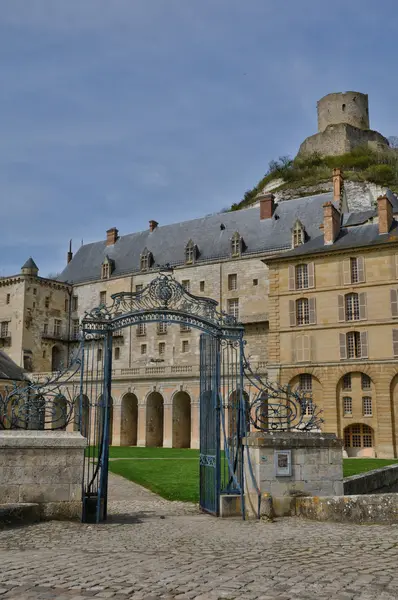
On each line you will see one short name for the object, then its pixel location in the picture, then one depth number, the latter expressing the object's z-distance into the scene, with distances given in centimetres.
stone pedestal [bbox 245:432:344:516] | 977
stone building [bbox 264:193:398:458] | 3155
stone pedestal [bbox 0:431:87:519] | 884
